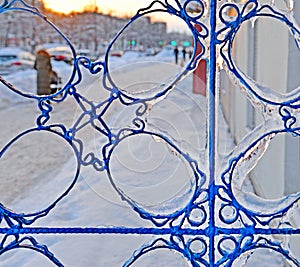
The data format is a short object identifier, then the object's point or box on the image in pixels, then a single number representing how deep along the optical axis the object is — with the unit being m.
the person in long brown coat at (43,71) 11.52
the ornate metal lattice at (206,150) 1.75
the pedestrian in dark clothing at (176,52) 27.11
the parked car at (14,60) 21.69
